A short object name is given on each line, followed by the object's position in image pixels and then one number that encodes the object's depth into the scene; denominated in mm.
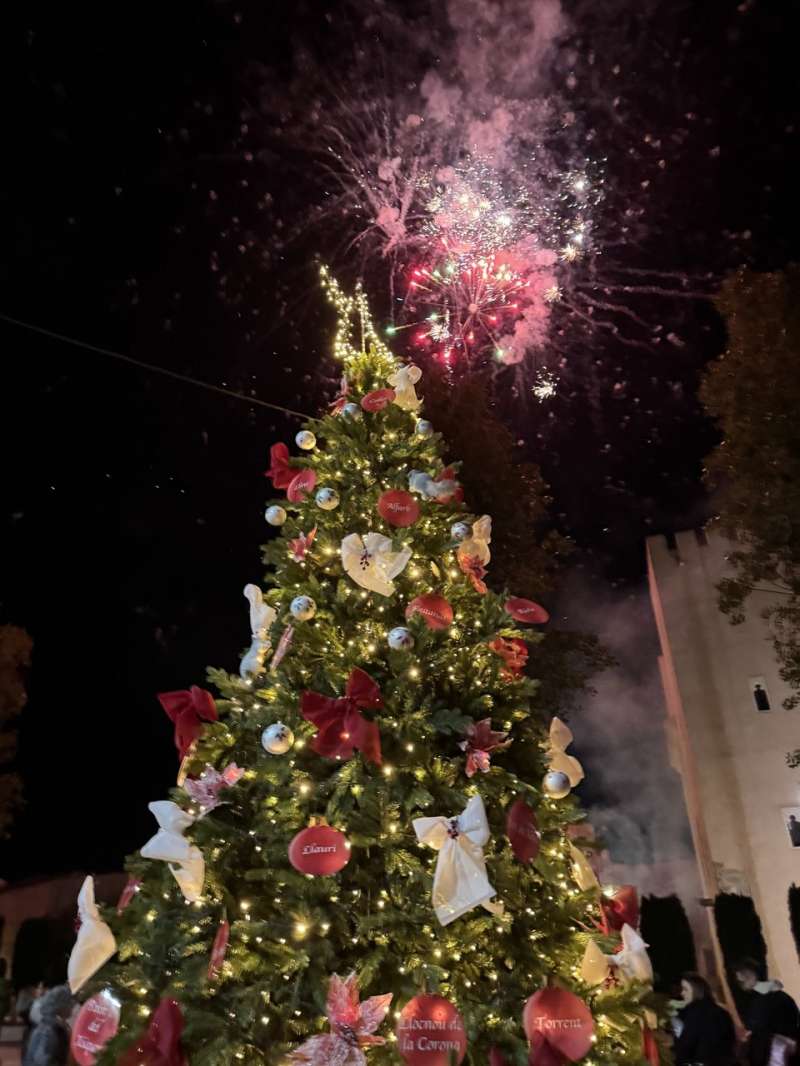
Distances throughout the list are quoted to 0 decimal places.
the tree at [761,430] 9094
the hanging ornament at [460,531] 3904
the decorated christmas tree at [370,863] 2613
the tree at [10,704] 14359
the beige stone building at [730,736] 14109
